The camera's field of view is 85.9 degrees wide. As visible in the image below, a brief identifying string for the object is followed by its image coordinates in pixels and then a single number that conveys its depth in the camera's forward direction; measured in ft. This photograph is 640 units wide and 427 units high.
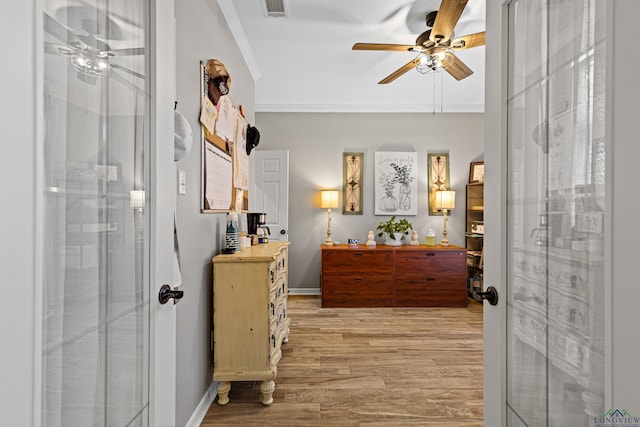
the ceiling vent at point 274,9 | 7.99
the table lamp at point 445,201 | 15.26
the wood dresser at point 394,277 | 14.07
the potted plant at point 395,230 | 15.12
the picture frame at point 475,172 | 15.49
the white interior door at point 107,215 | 2.26
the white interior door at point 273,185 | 15.64
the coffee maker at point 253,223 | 10.43
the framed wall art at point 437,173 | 16.08
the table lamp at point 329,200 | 15.12
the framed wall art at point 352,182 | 16.08
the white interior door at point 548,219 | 2.28
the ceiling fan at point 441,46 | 7.09
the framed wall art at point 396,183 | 15.99
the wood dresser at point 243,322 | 7.02
